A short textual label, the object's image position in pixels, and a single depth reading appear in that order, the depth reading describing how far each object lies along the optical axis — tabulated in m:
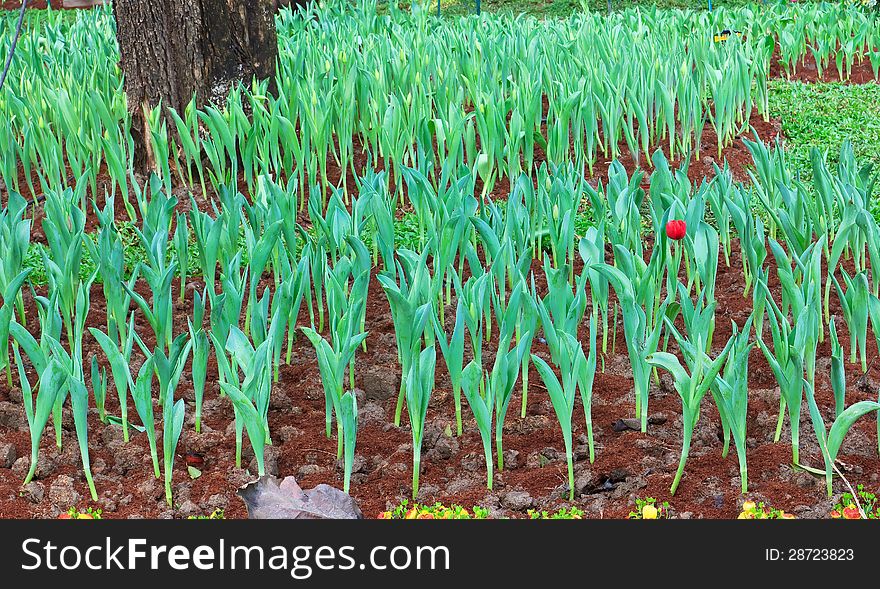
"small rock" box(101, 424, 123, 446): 4.70
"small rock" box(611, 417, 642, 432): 4.72
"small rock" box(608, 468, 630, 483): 4.32
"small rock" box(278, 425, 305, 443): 4.77
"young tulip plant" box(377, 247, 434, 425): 4.46
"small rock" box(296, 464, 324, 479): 4.42
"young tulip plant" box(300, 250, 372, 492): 4.00
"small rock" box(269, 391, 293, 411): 5.07
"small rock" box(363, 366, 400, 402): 5.21
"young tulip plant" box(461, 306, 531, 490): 4.01
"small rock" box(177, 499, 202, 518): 4.13
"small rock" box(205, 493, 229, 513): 4.17
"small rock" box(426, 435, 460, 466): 4.57
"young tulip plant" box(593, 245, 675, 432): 4.38
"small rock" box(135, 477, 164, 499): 4.25
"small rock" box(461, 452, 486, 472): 4.45
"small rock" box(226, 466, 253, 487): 4.34
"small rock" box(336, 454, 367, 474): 4.48
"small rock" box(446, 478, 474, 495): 4.28
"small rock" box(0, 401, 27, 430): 4.93
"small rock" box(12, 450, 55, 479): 4.45
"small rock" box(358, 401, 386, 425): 4.94
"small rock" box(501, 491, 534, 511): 4.12
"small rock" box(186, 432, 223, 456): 4.64
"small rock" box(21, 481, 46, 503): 4.25
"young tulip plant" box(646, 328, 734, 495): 3.96
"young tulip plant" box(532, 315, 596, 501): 3.98
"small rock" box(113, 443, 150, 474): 4.50
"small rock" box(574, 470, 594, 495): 4.24
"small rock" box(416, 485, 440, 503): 4.23
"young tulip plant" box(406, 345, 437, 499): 4.15
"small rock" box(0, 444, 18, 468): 4.55
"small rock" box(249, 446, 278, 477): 4.42
